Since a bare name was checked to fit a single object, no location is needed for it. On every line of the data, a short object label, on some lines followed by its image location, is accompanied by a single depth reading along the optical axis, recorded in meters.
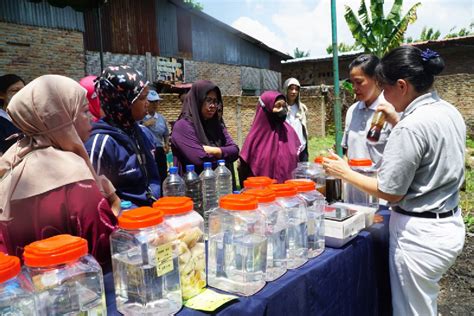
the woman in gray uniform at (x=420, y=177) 1.64
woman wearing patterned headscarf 1.79
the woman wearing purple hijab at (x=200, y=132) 2.73
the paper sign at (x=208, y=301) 1.14
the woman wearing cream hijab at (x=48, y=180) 1.18
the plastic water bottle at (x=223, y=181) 2.33
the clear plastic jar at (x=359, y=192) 2.35
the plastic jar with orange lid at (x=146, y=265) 1.08
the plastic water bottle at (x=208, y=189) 2.17
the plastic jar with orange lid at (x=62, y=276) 0.92
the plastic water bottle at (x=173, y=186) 2.09
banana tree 11.72
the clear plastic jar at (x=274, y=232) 1.38
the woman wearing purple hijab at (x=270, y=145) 3.22
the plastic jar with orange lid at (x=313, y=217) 1.64
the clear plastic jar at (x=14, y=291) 0.89
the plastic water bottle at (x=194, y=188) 2.22
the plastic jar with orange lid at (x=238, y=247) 1.26
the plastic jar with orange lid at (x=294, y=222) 1.50
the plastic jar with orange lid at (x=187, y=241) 1.20
